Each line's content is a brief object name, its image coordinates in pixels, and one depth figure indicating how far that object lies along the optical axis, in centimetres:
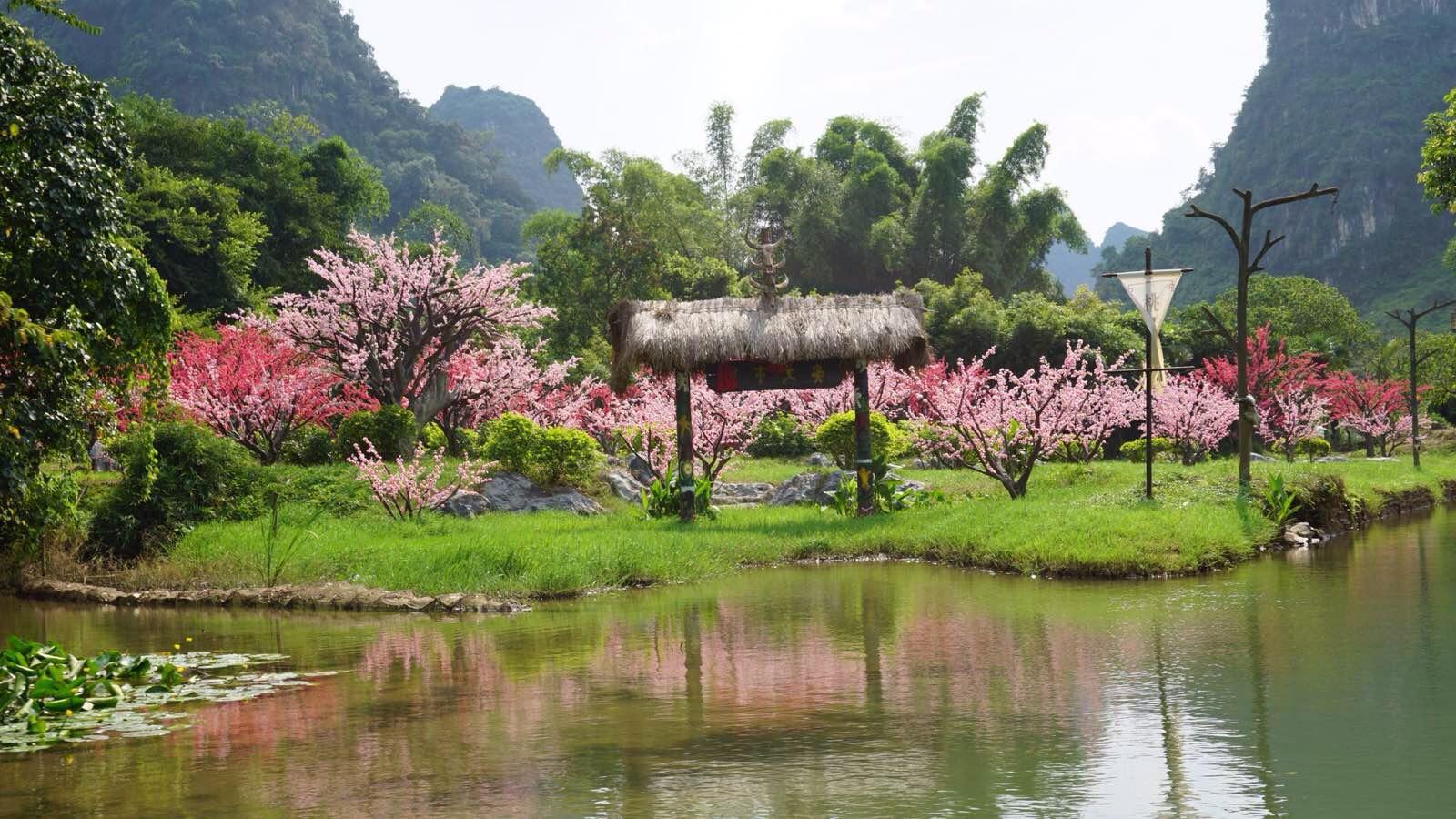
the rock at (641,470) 2294
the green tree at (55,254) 995
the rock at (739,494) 2184
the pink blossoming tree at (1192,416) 2569
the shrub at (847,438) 2172
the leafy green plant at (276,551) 1354
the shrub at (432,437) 2331
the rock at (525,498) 1916
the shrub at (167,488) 1534
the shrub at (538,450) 1981
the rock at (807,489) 2069
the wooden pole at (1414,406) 2754
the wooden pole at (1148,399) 1608
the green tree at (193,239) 3269
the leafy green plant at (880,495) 1830
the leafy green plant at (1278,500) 1591
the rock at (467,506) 1838
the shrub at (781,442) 2839
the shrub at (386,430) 2016
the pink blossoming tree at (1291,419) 3136
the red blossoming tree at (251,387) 2061
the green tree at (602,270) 4170
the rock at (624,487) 2095
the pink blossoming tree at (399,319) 2138
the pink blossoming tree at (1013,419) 1778
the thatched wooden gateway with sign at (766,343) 1770
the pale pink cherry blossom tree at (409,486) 1606
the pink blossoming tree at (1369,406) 3522
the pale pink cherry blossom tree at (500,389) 2345
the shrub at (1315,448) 3400
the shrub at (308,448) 2186
